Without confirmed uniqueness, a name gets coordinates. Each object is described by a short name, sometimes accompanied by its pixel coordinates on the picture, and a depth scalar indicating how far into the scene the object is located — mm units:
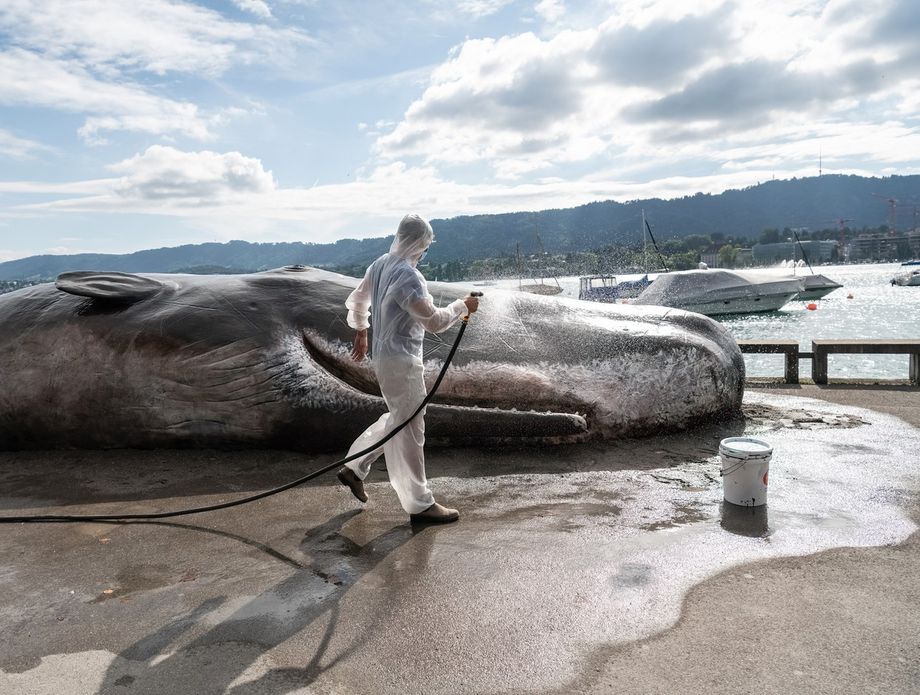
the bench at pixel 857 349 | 9695
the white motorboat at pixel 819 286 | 63938
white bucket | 4770
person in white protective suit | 4539
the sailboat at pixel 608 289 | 56344
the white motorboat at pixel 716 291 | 44531
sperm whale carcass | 6129
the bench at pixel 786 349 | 10109
